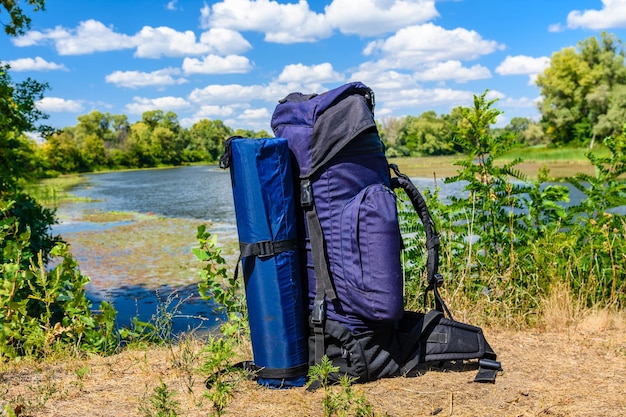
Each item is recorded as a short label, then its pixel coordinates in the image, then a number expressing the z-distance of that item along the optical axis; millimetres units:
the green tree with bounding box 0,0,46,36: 6734
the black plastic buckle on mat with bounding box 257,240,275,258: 2982
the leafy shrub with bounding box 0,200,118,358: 3926
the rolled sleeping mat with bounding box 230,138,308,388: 2971
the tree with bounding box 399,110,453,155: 75375
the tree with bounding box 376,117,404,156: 87706
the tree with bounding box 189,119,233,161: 102500
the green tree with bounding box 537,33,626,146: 48125
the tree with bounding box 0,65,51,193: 6145
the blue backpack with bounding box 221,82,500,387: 2936
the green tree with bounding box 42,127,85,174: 61531
